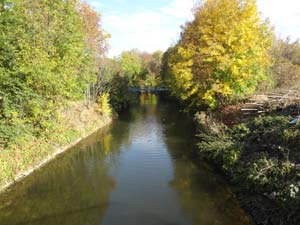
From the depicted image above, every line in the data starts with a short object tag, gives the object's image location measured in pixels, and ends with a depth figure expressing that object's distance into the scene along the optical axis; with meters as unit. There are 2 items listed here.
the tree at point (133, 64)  68.96
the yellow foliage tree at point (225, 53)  19.16
